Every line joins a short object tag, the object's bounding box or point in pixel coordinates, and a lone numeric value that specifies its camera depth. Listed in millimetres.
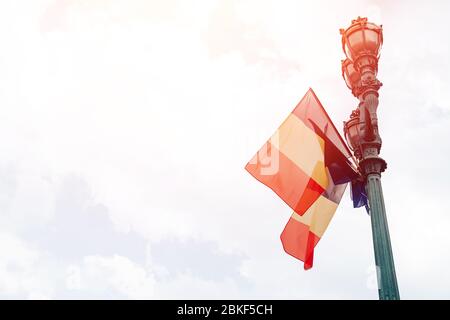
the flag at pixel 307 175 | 8867
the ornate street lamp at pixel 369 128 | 7441
